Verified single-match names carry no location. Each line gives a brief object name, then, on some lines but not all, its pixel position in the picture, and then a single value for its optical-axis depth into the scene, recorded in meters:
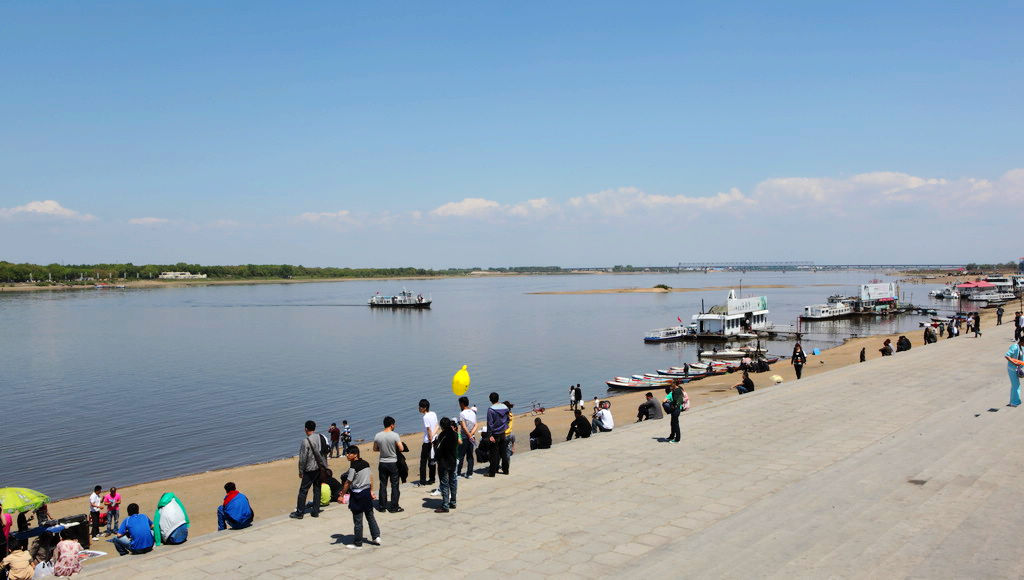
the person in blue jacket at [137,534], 11.21
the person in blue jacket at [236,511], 11.61
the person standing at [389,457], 11.75
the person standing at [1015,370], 17.98
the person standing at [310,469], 11.82
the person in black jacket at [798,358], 29.32
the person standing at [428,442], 12.61
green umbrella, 15.55
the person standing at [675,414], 16.16
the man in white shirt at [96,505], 18.09
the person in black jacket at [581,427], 18.20
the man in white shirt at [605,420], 19.03
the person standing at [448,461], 11.77
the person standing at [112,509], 18.32
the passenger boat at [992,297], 114.62
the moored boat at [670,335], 72.25
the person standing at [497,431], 13.50
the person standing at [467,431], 12.91
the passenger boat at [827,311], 91.00
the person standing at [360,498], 10.12
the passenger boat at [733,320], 72.75
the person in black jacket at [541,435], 17.08
